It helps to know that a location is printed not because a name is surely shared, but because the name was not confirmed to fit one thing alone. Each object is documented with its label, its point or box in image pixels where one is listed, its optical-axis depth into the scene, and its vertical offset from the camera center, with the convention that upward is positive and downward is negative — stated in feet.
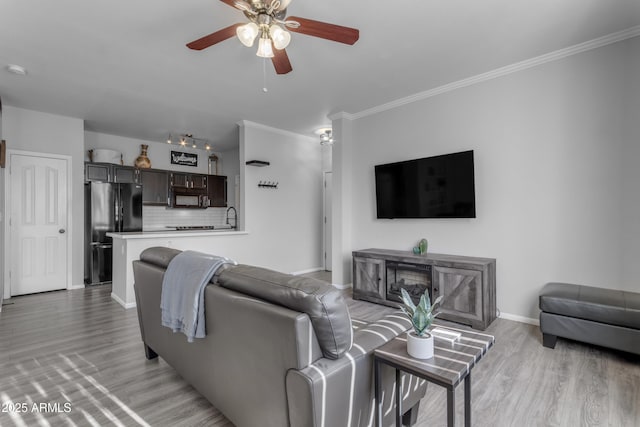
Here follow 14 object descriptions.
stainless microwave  21.04 +1.37
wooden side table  3.63 -1.93
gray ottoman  7.52 -2.72
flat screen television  11.57 +1.12
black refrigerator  16.75 -0.22
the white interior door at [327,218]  20.59 -0.17
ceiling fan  6.13 +4.01
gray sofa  3.72 -1.90
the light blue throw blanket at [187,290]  5.24 -1.33
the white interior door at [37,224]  14.38 -0.18
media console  10.14 -2.48
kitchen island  12.76 -1.31
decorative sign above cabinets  22.18 +4.43
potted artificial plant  4.09 -1.66
